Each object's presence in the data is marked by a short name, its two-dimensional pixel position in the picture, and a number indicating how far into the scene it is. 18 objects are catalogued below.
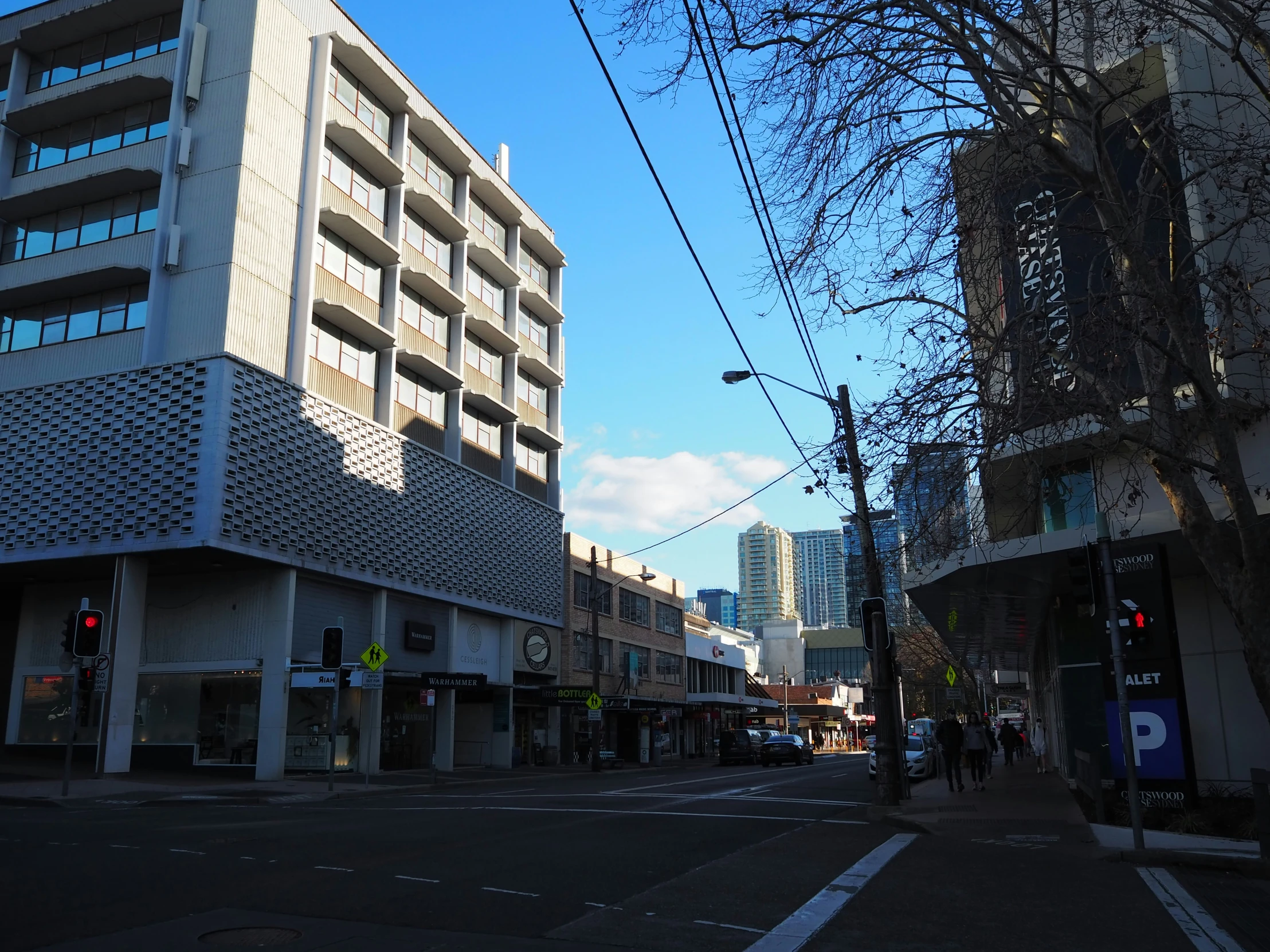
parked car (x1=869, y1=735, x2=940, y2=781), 33.28
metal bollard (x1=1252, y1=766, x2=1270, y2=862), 10.15
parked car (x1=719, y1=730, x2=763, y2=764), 49.84
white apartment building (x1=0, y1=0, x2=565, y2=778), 29.39
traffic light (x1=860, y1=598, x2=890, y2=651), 19.59
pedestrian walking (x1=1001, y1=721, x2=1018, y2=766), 33.06
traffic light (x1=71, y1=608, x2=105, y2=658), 20.66
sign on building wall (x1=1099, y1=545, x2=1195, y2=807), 13.86
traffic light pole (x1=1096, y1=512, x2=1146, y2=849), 11.34
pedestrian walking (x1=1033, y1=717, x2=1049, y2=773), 33.28
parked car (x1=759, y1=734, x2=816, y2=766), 46.47
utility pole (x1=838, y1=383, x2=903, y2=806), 18.02
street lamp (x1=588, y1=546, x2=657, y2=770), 41.06
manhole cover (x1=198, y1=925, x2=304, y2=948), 6.61
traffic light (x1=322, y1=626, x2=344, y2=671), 23.81
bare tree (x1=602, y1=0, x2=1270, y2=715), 10.50
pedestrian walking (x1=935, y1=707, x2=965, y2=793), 24.05
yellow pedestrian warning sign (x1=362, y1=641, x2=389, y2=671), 25.88
